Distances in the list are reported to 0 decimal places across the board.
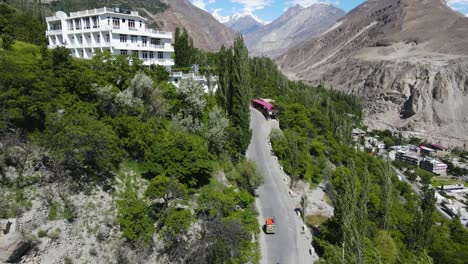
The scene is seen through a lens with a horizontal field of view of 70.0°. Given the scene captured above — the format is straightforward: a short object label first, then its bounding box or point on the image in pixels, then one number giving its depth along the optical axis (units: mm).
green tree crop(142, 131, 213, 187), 27266
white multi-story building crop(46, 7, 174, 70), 42062
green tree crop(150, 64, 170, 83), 38794
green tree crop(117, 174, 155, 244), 22000
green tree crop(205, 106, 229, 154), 34531
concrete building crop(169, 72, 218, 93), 45125
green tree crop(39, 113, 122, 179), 23000
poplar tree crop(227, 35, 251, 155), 36531
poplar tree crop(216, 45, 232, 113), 39719
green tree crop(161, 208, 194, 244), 22828
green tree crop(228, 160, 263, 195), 32656
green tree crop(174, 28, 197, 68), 58344
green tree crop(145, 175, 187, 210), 23906
